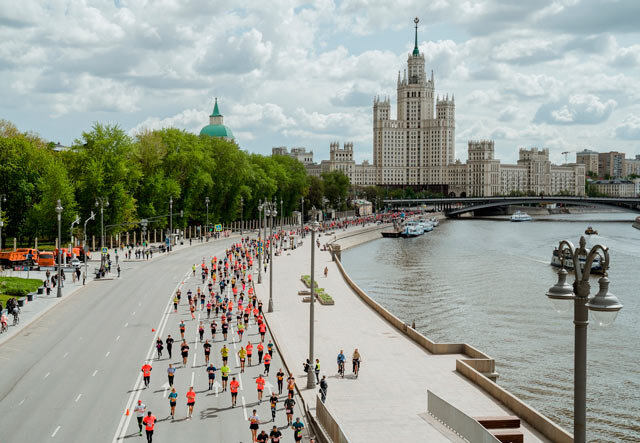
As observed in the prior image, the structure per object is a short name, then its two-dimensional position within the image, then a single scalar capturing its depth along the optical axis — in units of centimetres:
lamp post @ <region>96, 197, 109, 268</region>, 7691
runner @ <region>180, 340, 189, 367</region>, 3169
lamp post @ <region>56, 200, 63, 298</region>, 4964
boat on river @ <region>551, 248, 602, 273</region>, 8560
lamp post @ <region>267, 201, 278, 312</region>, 4549
